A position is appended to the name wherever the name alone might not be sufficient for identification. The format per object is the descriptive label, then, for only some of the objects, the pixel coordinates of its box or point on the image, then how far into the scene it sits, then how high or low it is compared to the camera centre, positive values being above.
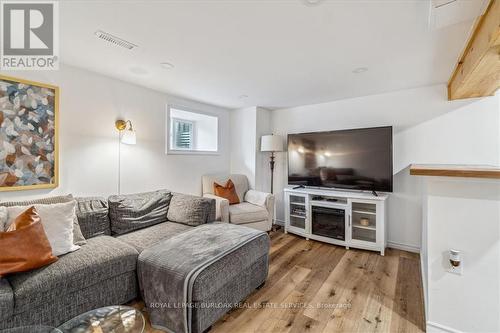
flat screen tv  2.92 +0.11
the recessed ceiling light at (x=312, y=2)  1.34 +1.01
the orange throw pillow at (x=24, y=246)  1.40 -0.54
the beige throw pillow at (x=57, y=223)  1.67 -0.46
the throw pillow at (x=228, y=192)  3.49 -0.42
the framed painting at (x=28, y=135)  1.92 +0.28
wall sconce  2.59 +0.39
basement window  3.58 +0.61
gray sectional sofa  1.35 -0.75
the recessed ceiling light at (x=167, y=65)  2.23 +1.04
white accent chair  3.08 -0.62
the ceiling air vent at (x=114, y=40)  1.71 +1.02
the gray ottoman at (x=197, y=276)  1.45 -0.81
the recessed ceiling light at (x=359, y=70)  2.33 +1.04
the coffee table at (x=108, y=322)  1.18 -0.88
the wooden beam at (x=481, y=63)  1.31 +0.81
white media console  2.87 -0.72
